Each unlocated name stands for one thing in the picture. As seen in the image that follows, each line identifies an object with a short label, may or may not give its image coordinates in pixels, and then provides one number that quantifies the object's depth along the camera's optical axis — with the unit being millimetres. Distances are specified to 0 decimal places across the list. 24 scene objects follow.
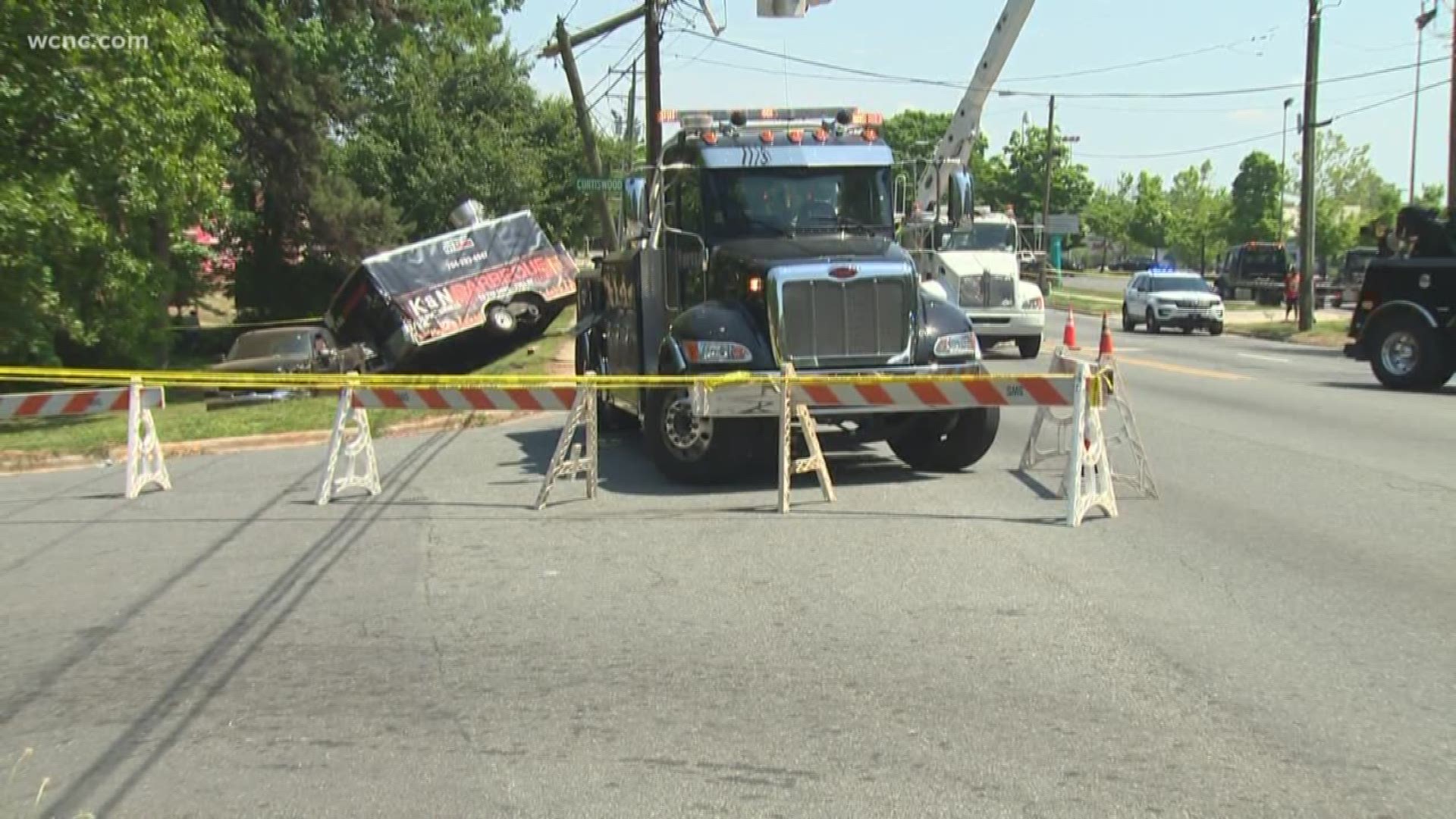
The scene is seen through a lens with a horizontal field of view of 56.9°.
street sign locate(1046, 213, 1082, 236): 51372
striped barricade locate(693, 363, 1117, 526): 9891
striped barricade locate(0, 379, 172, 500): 11594
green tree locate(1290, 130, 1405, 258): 73438
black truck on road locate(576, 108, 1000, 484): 10711
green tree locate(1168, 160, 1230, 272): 92938
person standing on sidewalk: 42844
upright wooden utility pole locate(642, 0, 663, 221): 28609
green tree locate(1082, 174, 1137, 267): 107125
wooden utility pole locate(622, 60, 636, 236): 39844
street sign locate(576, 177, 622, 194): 22938
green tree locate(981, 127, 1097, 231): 85875
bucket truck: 24047
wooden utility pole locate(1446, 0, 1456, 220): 29578
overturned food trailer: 26766
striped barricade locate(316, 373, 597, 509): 10375
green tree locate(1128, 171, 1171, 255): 100062
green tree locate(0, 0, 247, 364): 18875
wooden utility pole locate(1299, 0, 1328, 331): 35062
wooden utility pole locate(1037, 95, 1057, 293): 59456
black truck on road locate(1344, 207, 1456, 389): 18484
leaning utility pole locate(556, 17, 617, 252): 31312
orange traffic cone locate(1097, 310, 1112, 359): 10633
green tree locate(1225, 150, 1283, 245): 84062
